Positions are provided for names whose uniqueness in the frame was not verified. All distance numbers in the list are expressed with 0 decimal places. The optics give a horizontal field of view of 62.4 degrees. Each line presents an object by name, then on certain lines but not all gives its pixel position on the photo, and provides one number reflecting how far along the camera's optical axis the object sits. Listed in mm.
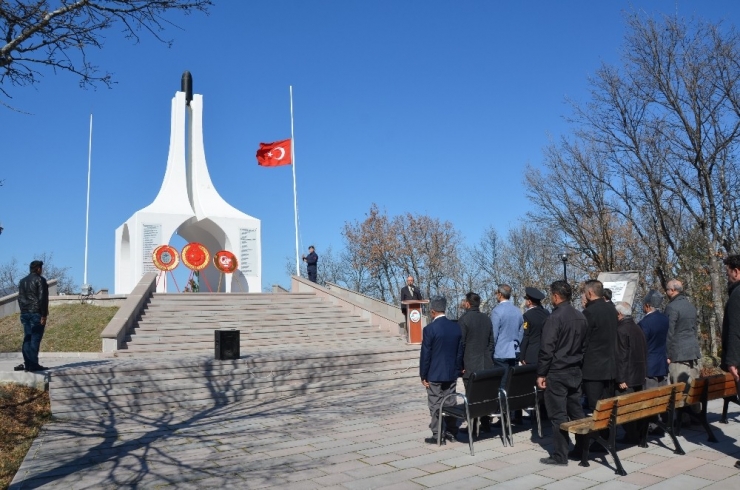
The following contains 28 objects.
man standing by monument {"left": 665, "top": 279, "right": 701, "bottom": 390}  7922
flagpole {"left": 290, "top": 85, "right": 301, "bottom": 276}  28531
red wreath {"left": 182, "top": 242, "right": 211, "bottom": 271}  26438
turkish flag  29580
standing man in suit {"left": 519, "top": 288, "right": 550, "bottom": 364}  8055
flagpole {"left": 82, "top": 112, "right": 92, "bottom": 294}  28825
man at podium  17953
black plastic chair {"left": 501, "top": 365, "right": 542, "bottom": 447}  7359
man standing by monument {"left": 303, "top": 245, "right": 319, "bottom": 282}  23866
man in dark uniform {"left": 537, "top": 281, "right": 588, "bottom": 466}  6273
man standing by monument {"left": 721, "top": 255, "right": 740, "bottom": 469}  5797
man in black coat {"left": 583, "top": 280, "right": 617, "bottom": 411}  6516
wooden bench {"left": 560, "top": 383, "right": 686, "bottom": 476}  5918
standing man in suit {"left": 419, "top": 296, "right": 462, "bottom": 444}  7434
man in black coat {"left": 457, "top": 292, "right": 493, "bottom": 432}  8047
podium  16328
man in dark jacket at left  9547
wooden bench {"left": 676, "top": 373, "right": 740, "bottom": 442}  7102
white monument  27859
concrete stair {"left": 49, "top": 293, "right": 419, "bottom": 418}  10070
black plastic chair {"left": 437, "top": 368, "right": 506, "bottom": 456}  6914
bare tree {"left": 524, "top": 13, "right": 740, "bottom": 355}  15086
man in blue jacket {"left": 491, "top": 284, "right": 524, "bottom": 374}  8445
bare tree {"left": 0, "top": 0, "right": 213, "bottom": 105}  6586
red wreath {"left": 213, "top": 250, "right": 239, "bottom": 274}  28422
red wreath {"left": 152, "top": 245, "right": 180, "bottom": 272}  26484
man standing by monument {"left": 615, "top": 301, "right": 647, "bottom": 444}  7234
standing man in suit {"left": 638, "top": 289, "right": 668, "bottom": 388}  7973
